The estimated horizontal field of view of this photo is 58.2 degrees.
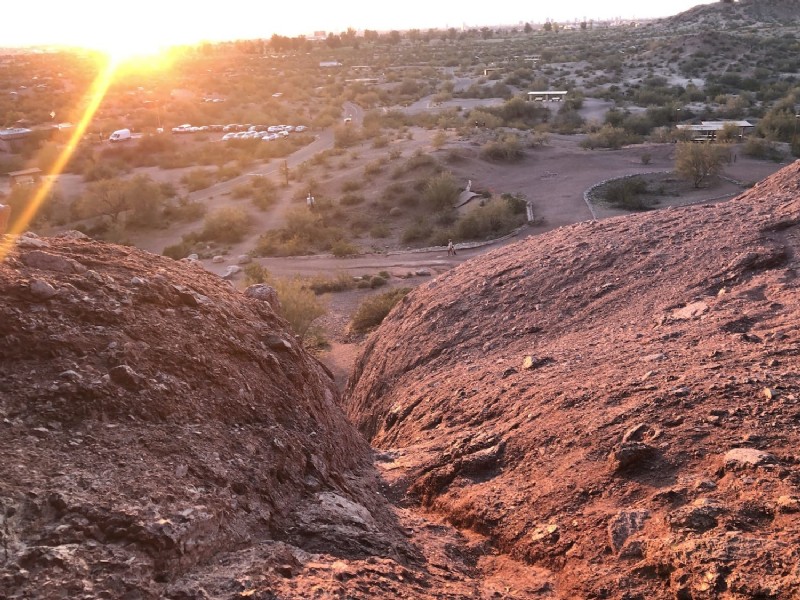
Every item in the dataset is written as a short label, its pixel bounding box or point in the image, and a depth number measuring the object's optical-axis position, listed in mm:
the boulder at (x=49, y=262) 6555
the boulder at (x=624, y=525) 5465
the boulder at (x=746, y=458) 5680
